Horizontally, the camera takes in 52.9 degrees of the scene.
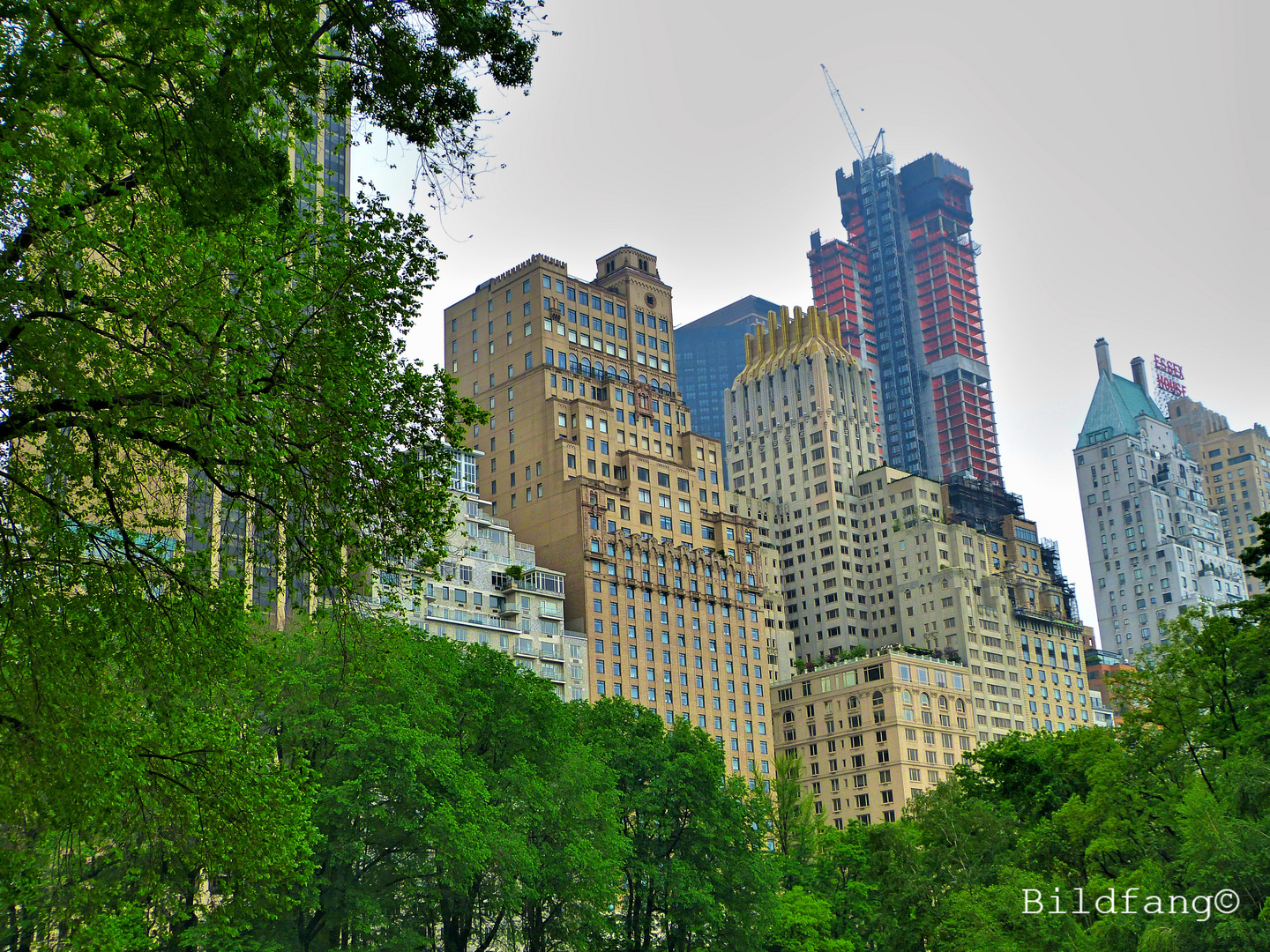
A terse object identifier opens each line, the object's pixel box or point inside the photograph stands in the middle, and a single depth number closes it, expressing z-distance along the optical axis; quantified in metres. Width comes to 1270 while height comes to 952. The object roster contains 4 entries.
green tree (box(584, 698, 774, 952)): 65.38
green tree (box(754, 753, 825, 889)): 85.75
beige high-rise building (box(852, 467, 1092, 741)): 191.88
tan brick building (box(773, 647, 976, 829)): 174.38
